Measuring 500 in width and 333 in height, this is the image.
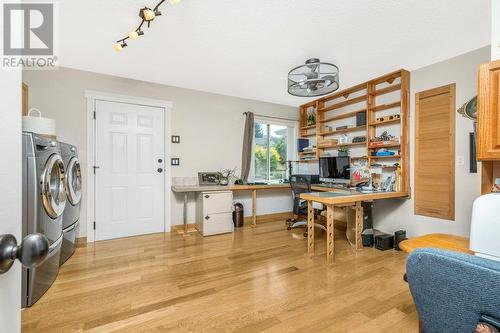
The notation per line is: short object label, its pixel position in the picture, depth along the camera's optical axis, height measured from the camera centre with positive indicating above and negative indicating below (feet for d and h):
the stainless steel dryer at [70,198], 8.31 -1.25
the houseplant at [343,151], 12.53 +0.83
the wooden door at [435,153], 9.11 +0.54
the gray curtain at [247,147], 14.25 +1.18
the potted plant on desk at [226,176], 13.25 -0.60
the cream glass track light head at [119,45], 7.39 +3.97
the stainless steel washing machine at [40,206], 5.79 -1.09
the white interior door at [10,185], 1.56 -0.13
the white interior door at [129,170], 10.85 -0.19
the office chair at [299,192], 11.94 -1.46
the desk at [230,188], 11.66 -1.25
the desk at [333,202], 8.46 -1.38
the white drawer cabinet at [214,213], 11.65 -2.47
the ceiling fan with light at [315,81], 7.68 +2.94
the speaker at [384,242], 9.69 -3.30
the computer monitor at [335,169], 12.03 -0.20
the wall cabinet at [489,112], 3.60 +0.86
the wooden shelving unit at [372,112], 10.29 +2.88
